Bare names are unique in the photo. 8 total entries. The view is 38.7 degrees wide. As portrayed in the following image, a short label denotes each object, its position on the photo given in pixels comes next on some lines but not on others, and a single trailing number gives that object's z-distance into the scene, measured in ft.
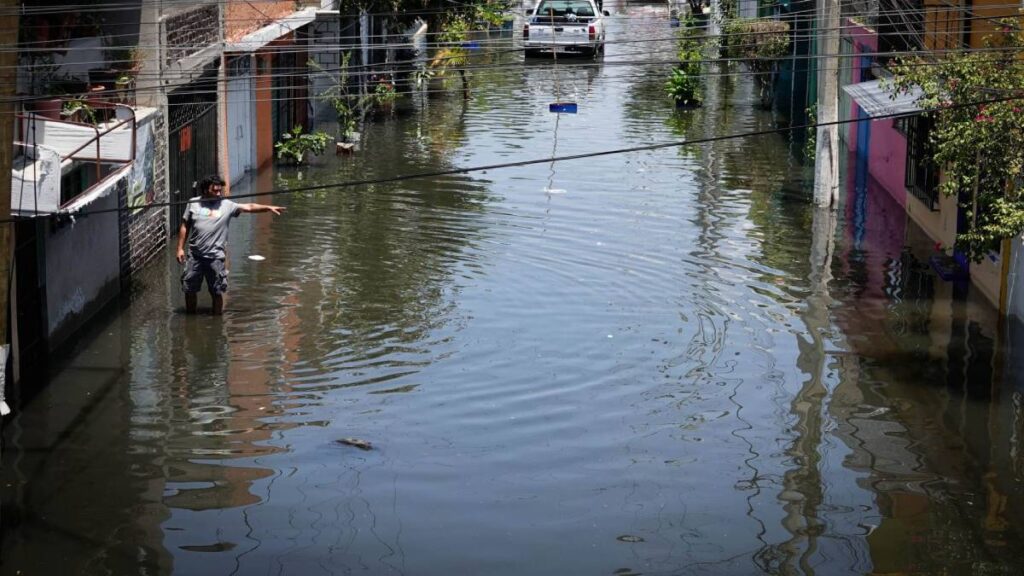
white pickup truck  153.69
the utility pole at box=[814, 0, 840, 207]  77.20
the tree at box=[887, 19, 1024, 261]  46.68
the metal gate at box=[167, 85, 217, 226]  69.87
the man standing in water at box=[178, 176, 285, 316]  51.62
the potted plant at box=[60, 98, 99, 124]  50.80
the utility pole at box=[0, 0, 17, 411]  33.09
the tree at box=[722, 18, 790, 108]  122.52
